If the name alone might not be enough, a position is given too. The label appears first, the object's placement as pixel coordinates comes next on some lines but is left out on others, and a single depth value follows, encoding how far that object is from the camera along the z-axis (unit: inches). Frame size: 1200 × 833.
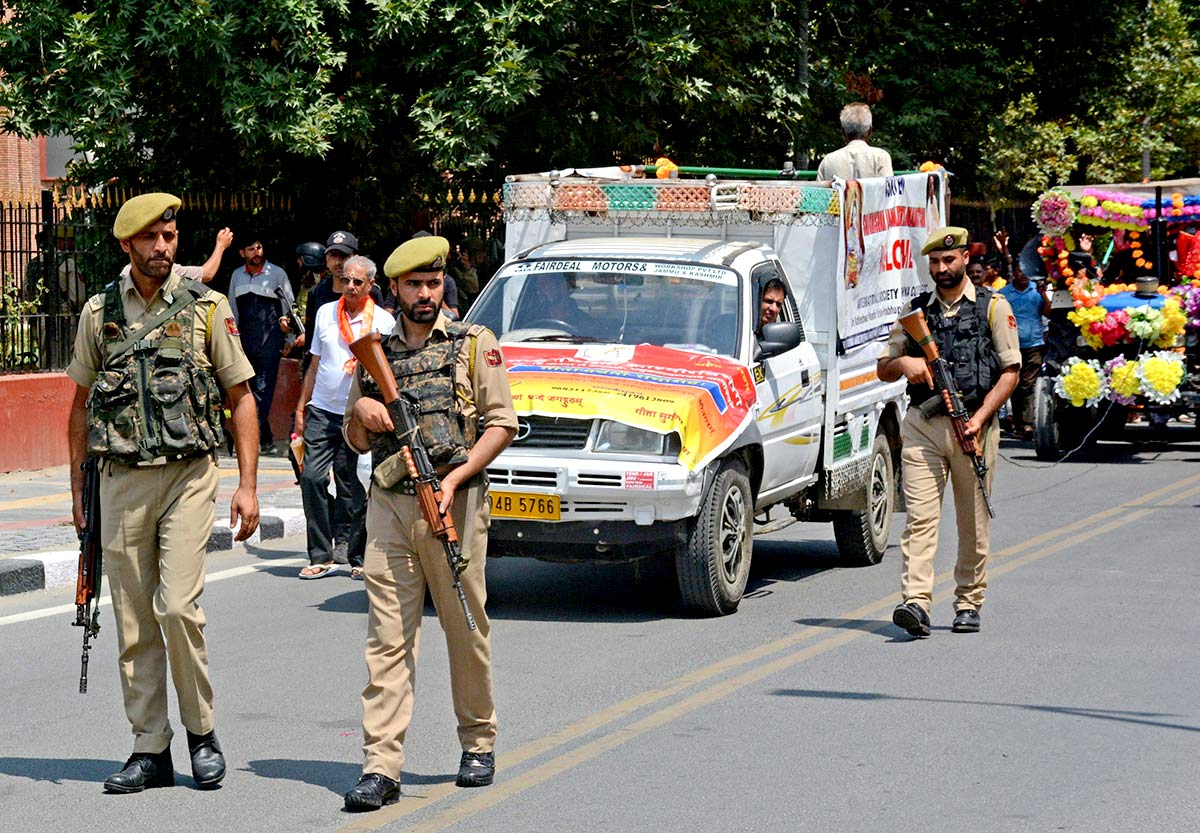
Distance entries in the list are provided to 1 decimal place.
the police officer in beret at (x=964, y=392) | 716.7
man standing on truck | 970.1
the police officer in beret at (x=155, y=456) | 475.5
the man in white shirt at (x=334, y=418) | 810.2
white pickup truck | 714.2
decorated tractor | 1418.6
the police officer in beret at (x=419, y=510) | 472.4
